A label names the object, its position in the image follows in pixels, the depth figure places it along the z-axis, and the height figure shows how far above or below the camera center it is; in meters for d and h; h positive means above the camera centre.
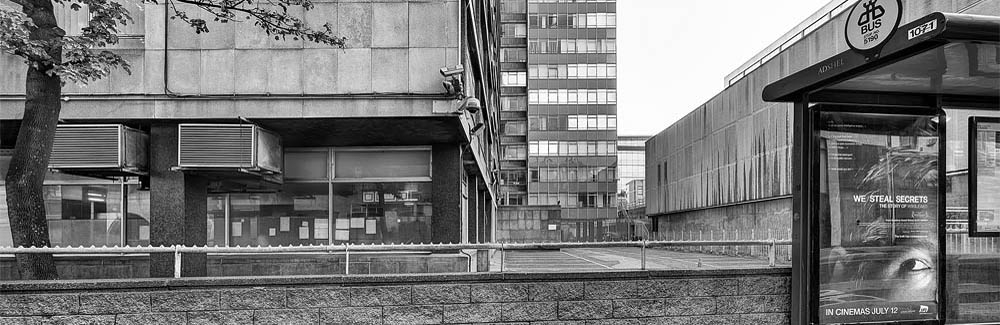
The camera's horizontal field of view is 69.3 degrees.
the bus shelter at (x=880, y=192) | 7.27 -0.10
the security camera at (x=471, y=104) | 11.13 +1.20
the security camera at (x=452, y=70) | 11.21 +1.74
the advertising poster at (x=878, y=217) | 7.30 -0.35
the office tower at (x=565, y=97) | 82.88 +9.73
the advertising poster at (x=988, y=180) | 7.49 +0.02
